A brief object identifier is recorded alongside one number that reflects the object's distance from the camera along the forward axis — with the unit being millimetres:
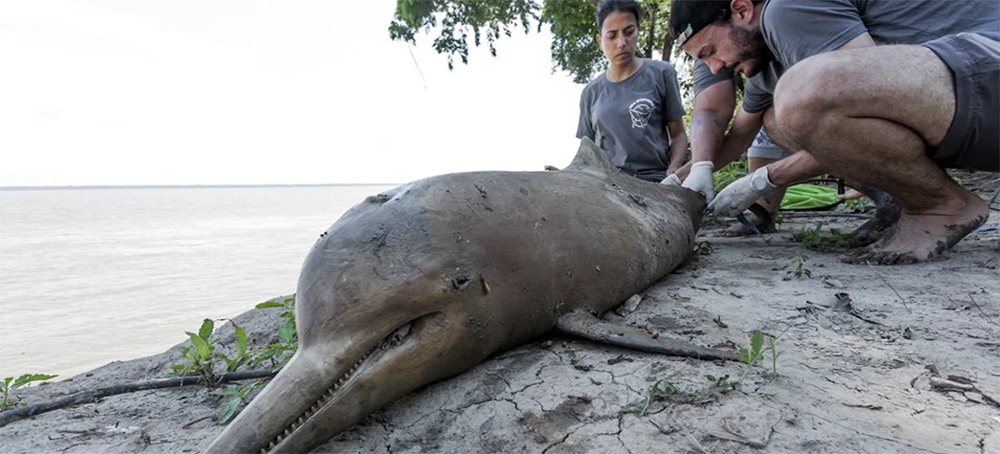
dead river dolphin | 1723
